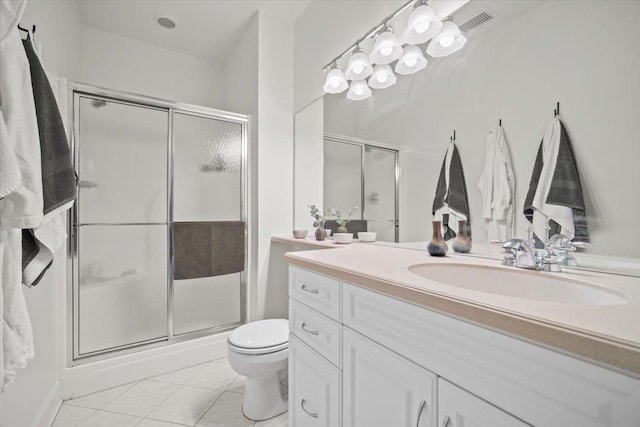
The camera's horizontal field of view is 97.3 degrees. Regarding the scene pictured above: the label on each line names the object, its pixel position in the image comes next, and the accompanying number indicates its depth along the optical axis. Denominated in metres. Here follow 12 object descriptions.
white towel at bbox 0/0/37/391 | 0.67
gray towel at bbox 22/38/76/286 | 0.86
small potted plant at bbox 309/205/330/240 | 1.97
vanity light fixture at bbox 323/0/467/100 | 1.28
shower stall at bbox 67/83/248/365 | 1.82
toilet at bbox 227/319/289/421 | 1.39
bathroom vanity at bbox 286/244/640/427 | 0.45
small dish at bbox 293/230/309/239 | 2.06
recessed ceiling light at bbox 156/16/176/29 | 2.27
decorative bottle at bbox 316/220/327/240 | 1.96
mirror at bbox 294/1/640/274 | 0.84
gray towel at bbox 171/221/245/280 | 2.02
